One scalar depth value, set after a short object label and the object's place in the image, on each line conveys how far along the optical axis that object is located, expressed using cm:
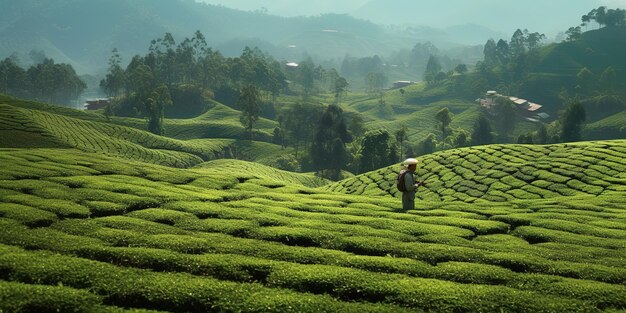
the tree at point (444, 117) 11875
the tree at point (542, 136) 12206
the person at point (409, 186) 2612
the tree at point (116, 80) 19462
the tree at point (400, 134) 10976
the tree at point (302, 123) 14738
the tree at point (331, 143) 10662
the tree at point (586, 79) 19525
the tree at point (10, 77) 19225
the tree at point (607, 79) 18938
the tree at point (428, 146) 13750
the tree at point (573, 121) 10775
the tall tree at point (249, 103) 13662
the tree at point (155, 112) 13638
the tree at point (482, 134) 13438
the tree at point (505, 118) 16425
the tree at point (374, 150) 9306
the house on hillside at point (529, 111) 18465
